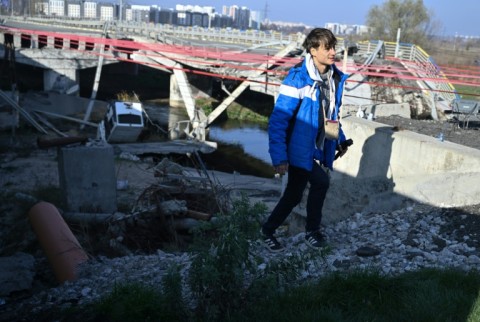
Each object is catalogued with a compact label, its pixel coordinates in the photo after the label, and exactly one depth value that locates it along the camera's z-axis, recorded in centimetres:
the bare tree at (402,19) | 5828
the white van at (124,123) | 2242
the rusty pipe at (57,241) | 522
